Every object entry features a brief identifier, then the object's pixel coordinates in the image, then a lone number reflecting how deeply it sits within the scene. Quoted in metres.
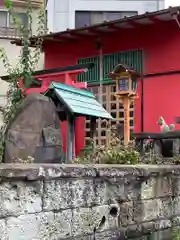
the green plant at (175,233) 5.18
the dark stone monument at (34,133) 6.13
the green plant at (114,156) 5.68
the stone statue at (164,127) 8.73
